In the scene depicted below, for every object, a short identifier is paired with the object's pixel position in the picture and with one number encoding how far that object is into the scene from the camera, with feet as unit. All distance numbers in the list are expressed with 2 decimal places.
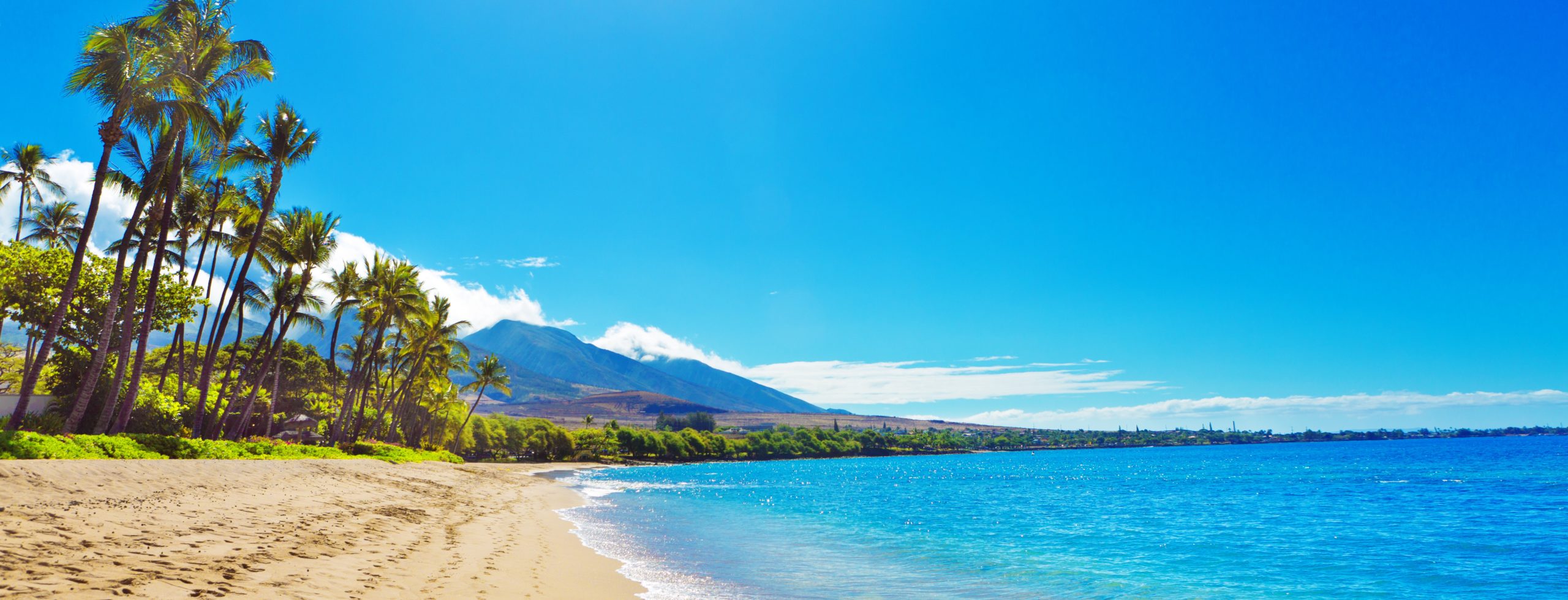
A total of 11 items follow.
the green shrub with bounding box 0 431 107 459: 55.77
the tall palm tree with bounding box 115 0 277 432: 75.61
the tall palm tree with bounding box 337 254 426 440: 147.02
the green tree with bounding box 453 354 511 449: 239.30
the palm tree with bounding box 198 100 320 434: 100.89
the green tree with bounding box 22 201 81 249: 129.39
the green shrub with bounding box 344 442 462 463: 144.56
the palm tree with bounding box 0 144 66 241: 121.60
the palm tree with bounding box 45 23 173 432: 66.80
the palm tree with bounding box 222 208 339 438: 117.19
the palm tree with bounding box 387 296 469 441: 182.39
